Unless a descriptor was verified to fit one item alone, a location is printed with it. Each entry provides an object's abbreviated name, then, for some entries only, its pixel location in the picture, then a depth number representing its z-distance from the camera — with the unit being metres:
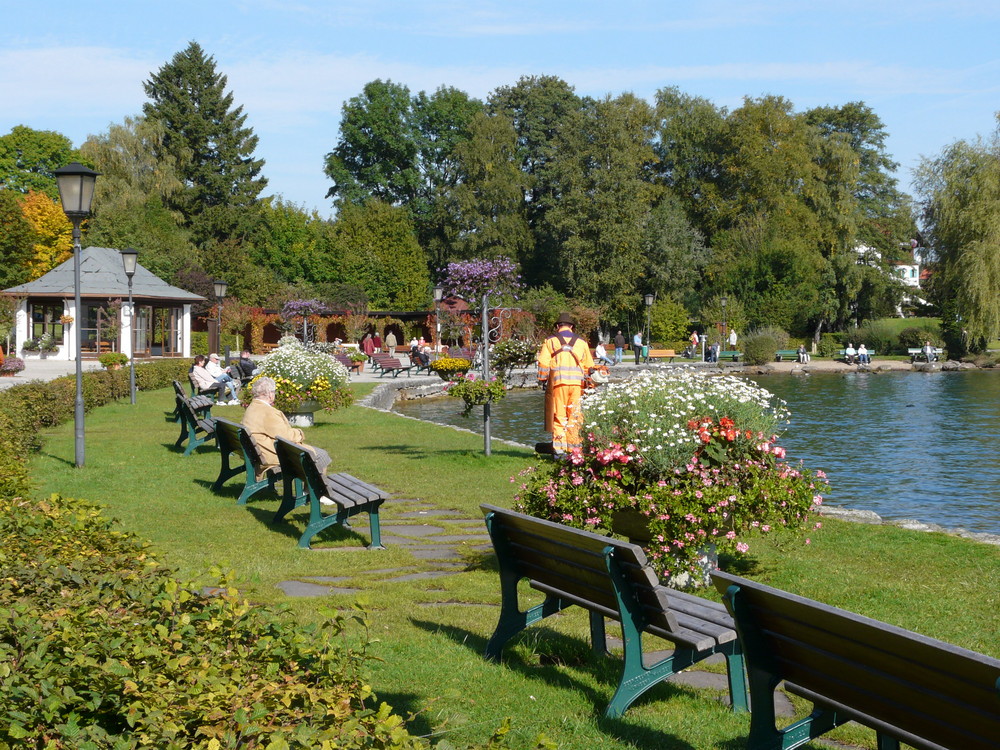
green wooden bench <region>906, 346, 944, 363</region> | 53.31
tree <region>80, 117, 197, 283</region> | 52.75
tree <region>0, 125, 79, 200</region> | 68.31
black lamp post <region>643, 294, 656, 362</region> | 54.84
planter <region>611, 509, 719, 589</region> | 6.54
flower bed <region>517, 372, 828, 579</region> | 6.38
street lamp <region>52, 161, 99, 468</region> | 12.34
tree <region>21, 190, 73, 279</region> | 58.53
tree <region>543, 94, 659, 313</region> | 60.19
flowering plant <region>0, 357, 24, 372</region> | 32.21
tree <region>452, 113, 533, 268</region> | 63.56
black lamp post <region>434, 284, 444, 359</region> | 41.78
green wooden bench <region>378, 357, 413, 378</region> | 38.44
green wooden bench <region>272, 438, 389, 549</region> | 8.04
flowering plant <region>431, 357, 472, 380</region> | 19.40
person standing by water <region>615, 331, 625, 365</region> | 51.03
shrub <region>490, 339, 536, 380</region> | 14.62
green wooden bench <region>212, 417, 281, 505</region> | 9.79
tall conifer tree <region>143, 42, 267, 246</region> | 64.56
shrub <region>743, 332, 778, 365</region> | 52.16
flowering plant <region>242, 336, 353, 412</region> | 18.03
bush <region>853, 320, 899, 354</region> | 59.44
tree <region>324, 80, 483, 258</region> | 72.50
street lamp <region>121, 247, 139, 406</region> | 24.22
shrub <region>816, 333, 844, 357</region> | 58.31
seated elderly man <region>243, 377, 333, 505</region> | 10.00
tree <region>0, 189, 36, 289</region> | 49.19
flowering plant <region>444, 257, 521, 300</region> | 33.81
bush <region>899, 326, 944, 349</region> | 55.12
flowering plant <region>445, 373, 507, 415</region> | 13.74
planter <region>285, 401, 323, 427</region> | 18.47
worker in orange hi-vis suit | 12.00
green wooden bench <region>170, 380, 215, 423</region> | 15.81
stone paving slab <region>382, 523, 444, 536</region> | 8.91
